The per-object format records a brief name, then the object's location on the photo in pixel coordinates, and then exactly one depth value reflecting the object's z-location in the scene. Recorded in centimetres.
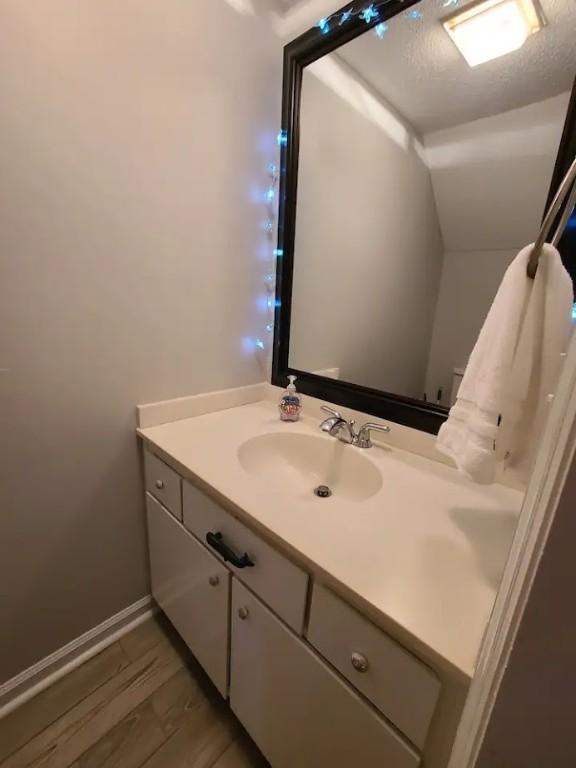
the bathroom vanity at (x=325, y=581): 49
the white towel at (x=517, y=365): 53
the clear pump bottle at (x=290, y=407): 118
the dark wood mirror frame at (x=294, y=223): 90
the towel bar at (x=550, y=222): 46
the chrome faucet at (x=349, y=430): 101
